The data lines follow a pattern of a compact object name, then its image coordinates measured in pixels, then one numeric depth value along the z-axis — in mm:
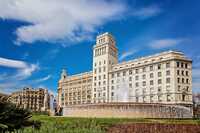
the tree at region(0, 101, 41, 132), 8700
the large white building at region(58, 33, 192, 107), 52256
